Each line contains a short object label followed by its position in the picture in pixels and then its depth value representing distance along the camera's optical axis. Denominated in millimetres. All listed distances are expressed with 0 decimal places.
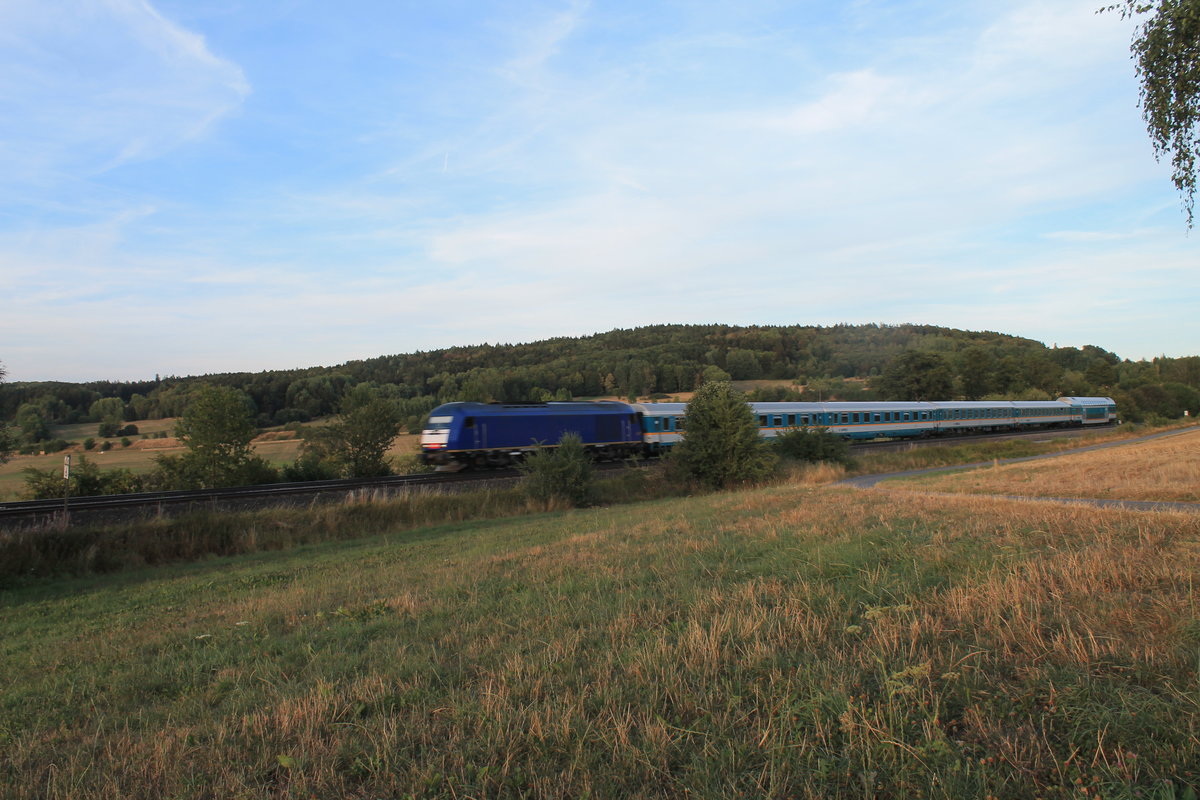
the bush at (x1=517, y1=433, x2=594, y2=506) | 23125
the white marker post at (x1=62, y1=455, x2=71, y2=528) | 15648
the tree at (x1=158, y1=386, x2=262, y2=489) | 37562
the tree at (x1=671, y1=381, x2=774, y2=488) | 26859
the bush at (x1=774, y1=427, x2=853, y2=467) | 32531
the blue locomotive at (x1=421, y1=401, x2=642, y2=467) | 30828
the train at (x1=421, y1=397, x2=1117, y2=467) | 31078
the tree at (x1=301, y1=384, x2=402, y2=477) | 39438
